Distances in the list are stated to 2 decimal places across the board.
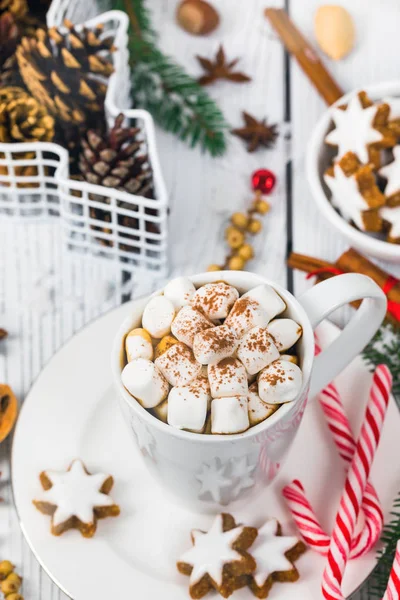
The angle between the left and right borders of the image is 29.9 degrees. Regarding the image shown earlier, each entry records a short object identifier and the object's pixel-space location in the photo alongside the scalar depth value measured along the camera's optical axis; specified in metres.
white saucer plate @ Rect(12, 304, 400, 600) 0.99
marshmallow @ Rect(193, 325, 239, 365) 0.87
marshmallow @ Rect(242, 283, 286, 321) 0.92
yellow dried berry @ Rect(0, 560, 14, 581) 1.08
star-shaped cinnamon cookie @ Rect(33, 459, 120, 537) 1.01
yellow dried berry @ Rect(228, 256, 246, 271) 1.36
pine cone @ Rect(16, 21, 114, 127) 1.31
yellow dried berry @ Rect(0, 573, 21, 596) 1.06
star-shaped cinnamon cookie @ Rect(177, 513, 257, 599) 0.97
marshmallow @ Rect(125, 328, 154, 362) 0.90
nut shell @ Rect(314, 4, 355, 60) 1.55
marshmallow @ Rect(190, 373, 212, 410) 0.86
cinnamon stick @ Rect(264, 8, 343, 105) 1.53
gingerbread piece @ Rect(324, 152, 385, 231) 1.24
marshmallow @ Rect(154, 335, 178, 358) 0.90
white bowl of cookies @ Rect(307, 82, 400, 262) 1.25
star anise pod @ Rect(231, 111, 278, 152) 1.50
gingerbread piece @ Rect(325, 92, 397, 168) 1.27
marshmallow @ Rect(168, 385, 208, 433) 0.84
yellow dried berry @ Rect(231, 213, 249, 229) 1.40
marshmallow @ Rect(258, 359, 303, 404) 0.85
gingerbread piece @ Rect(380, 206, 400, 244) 1.25
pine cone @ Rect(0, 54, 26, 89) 1.39
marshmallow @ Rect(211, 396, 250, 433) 0.83
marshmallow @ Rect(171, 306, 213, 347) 0.89
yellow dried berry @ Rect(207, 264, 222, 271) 1.32
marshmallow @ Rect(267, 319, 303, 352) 0.90
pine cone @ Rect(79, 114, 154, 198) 1.25
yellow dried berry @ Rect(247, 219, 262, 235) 1.40
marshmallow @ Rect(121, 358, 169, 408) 0.85
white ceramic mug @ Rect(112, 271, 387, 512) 0.86
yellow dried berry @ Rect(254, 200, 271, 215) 1.42
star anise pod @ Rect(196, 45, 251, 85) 1.57
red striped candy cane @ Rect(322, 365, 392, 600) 0.95
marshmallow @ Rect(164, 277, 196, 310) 0.94
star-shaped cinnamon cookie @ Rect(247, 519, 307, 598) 0.98
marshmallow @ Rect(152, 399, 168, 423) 0.87
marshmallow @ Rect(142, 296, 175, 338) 0.92
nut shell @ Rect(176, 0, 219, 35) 1.60
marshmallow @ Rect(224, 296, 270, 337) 0.90
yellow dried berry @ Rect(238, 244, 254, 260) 1.37
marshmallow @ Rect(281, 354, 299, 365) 0.90
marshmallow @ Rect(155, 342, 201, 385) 0.87
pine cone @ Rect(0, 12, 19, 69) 1.40
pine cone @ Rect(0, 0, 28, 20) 1.47
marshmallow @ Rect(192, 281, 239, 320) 0.92
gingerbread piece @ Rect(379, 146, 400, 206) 1.24
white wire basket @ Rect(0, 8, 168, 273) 1.26
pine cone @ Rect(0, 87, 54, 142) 1.31
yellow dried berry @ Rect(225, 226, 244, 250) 1.38
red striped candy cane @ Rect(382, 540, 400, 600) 0.94
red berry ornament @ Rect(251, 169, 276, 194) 1.44
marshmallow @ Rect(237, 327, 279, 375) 0.87
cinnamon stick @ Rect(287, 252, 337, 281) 1.35
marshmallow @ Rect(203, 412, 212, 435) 0.86
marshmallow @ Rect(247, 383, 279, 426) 0.86
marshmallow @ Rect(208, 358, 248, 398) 0.85
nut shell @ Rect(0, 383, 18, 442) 1.15
